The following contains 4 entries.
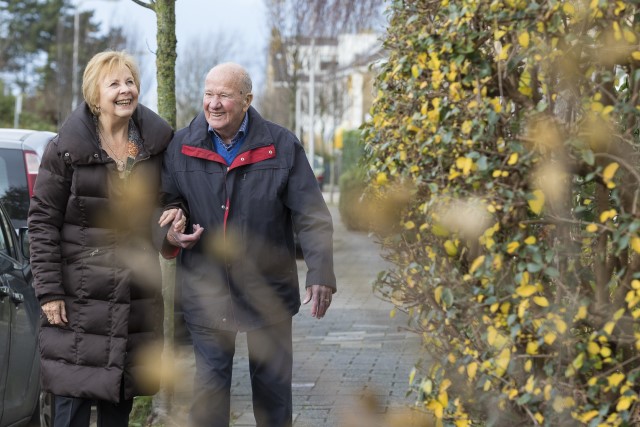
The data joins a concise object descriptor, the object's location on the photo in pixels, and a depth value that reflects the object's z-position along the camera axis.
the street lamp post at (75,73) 42.38
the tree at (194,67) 50.59
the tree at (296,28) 17.02
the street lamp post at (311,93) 33.24
